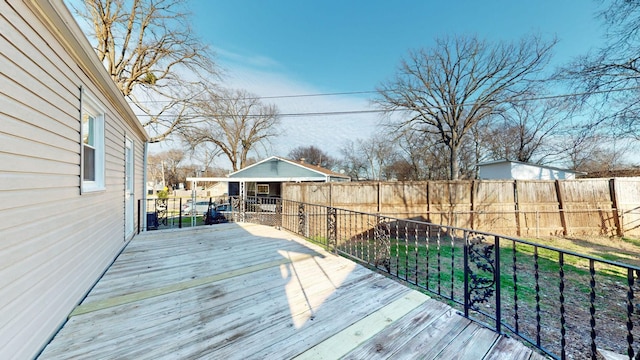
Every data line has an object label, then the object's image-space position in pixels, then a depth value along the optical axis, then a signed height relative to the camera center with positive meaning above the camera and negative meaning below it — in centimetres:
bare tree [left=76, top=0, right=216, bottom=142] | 875 +537
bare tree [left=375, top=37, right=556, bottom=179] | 1334 +579
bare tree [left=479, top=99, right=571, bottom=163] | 1706 +351
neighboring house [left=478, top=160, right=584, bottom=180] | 1241 +49
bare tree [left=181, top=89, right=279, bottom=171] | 2050 +502
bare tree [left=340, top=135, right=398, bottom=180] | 2509 +284
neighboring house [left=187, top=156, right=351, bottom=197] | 1373 +63
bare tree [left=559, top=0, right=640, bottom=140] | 646 +312
